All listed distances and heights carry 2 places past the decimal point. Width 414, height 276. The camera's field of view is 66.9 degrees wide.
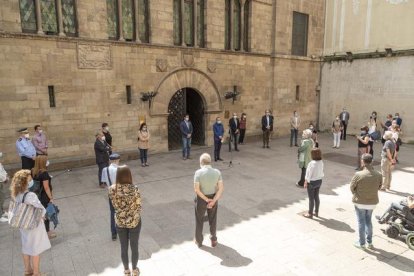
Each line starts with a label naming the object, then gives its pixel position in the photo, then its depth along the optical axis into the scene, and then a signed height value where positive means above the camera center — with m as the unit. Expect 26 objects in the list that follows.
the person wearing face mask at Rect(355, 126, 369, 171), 10.00 -1.76
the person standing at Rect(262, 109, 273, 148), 14.41 -1.83
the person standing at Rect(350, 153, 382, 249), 5.27 -1.78
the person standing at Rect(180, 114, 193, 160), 12.04 -1.87
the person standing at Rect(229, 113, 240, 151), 13.31 -1.79
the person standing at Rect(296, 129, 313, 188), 8.23 -1.69
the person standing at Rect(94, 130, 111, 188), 8.63 -1.78
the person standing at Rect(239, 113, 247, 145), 14.60 -1.93
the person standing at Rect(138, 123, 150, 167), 10.98 -1.86
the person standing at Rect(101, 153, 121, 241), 5.30 -1.43
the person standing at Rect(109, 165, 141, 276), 4.29 -1.61
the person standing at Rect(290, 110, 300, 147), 14.63 -1.88
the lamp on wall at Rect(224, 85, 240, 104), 14.52 -0.42
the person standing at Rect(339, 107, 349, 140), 16.80 -1.73
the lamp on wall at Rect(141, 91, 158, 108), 12.14 -0.38
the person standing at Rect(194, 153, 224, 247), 5.27 -1.82
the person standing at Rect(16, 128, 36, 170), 8.38 -1.69
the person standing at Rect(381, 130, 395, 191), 8.31 -1.97
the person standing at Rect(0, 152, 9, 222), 6.61 -2.28
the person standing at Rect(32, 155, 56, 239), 5.42 -1.56
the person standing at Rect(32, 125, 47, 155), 9.27 -1.60
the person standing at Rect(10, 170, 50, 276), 4.36 -2.10
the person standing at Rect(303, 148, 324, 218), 6.53 -1.82
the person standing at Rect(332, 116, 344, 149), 14.54 -2.14
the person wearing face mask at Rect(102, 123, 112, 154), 9.69 -1.46
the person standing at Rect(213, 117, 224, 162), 11.97 -1.93
